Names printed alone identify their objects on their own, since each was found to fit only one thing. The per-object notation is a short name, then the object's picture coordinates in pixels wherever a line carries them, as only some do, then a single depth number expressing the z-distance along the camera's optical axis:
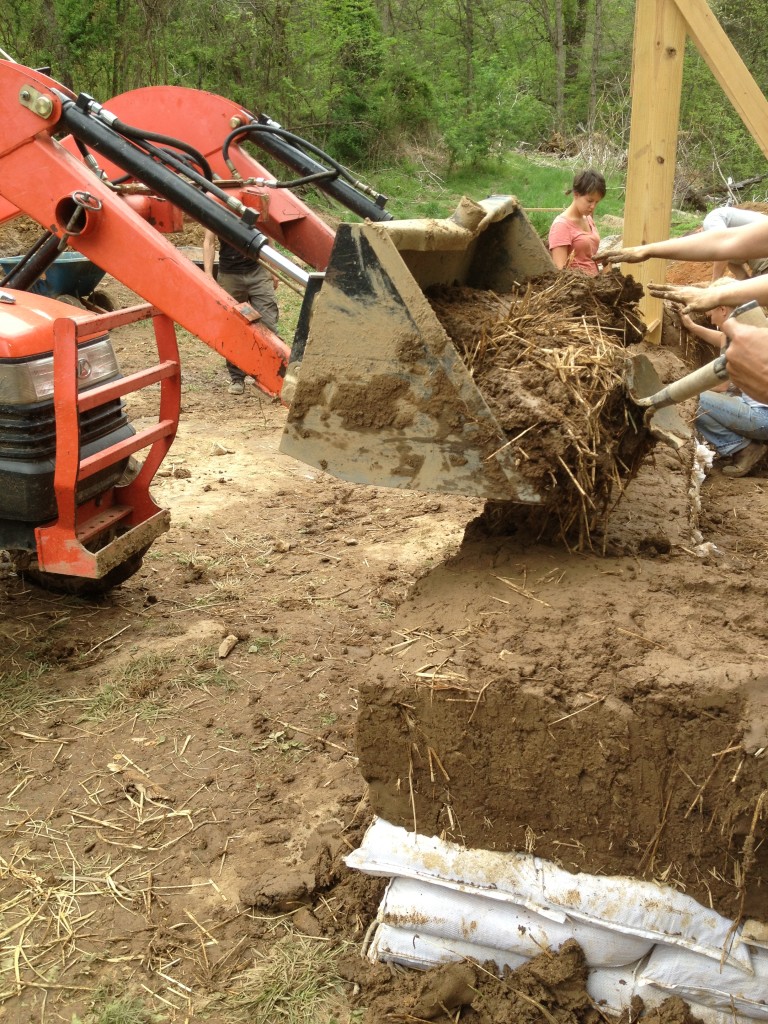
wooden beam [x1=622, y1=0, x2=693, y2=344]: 5.24
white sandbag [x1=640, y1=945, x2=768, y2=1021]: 2.29
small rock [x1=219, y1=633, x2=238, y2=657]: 4.27
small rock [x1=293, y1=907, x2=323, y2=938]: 2.76
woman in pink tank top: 7.05
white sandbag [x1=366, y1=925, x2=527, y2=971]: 2.49
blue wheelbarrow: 9.30
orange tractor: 2.61
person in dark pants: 8.16
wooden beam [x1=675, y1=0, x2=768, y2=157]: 4.80
